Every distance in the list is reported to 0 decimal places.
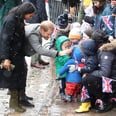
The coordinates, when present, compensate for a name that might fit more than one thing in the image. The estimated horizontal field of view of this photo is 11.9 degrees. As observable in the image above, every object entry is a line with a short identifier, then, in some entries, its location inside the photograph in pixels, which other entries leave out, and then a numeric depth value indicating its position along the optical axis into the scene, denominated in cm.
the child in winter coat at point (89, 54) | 841
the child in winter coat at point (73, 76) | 883
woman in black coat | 825
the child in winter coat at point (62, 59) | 908
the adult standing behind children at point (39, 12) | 1238
